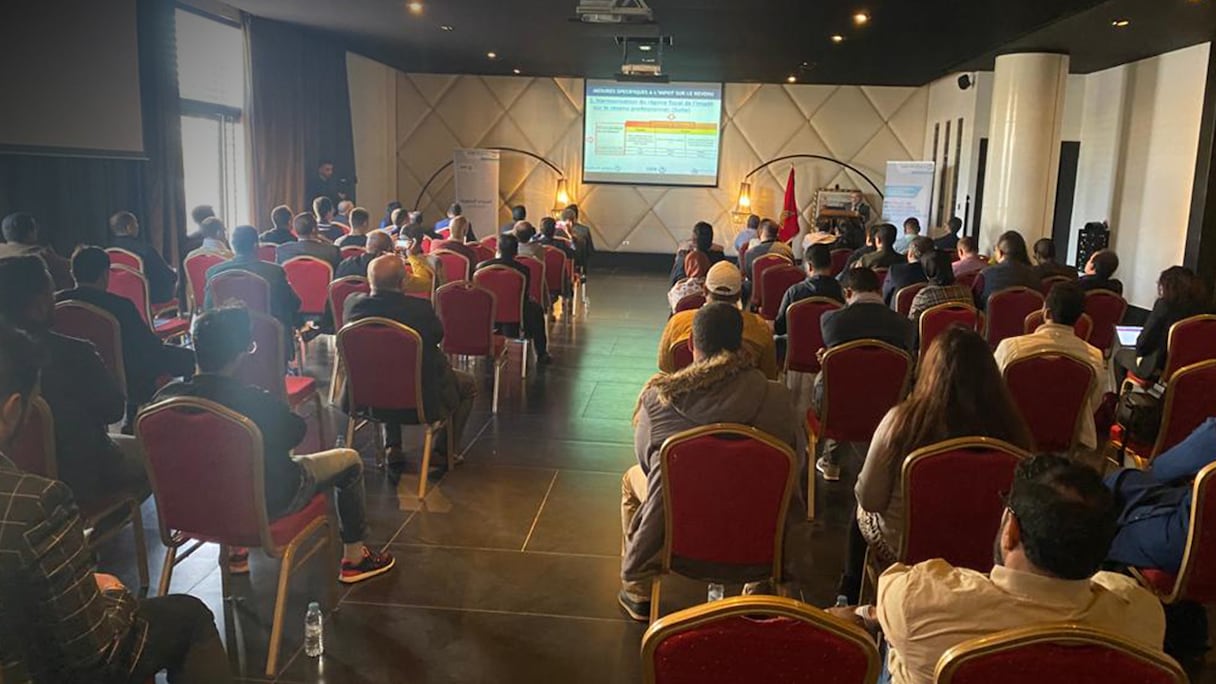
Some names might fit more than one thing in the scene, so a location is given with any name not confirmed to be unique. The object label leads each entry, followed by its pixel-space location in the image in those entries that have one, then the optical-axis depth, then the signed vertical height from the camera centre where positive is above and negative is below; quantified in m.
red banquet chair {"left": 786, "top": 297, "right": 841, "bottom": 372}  5.73 -0.85
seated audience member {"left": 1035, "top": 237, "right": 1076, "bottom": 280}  7.68 -0.52
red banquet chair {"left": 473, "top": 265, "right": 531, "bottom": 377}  7.22 -0.80
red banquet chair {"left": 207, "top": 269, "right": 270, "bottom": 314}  6.16 -0.72
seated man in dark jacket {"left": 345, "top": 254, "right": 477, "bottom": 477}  4.69 -0.70
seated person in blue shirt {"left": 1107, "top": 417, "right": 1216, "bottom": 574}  2.89 -0.97
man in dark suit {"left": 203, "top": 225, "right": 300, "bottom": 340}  6.39 -0.63
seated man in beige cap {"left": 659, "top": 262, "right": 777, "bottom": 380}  4.55 -0.70
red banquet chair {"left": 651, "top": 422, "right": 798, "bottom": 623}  2.86 -0.98
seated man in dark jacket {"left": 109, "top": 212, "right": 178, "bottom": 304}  7.41 -0.64
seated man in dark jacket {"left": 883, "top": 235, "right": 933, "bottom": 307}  7.20 -0.61
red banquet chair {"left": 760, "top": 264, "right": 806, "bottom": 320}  8.10 -0.76
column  10.60 +0.69
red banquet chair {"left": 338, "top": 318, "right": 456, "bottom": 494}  4.48 -0.92
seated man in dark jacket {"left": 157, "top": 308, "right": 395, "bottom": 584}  3.05 -0.74
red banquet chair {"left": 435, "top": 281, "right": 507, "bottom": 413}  6.24 -0.90
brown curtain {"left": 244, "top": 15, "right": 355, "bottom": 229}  11.37 +0.98
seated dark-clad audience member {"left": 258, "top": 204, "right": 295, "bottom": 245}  8.73 -0.46
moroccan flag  15.58 -0.34
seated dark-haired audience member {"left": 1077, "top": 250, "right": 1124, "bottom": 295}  6.73 -0.51
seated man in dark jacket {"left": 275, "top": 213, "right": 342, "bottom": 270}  7.90 -0.56
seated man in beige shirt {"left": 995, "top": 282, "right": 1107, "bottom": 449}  4.16 -0.65
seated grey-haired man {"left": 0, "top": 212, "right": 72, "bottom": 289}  6.04 -0.43
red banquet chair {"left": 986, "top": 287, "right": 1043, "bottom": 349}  6.18 -0.72
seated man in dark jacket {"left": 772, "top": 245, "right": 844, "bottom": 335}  6.23 -0.60
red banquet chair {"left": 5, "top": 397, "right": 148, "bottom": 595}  3.00 -0.93
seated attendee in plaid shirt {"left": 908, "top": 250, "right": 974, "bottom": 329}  6.07 -0.60
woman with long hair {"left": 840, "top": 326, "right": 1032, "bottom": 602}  2.88 -0.67
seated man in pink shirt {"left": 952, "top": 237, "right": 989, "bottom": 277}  8.21 -0.54
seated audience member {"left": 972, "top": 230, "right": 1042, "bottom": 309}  6.86 -0.52
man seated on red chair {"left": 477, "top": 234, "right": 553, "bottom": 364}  7.59 -0.94
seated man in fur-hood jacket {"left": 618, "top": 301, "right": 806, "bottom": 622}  3.10 -0.71
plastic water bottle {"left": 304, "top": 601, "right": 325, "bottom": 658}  3.20 -1.59
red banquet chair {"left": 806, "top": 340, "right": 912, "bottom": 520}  4.31 -0.89
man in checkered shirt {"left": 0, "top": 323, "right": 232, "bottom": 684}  1.80 -0.87
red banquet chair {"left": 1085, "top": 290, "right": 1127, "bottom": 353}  6.34 -0.75
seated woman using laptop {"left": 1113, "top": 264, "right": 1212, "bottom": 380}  5.46 -0.62
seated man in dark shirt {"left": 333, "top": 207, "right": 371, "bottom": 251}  8.85 -0.48
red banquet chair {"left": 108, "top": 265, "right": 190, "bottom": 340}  6.20 -0.75
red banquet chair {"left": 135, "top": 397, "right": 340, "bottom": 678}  2.92 -0.98
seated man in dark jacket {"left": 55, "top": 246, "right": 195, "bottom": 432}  4.77 -0.83
